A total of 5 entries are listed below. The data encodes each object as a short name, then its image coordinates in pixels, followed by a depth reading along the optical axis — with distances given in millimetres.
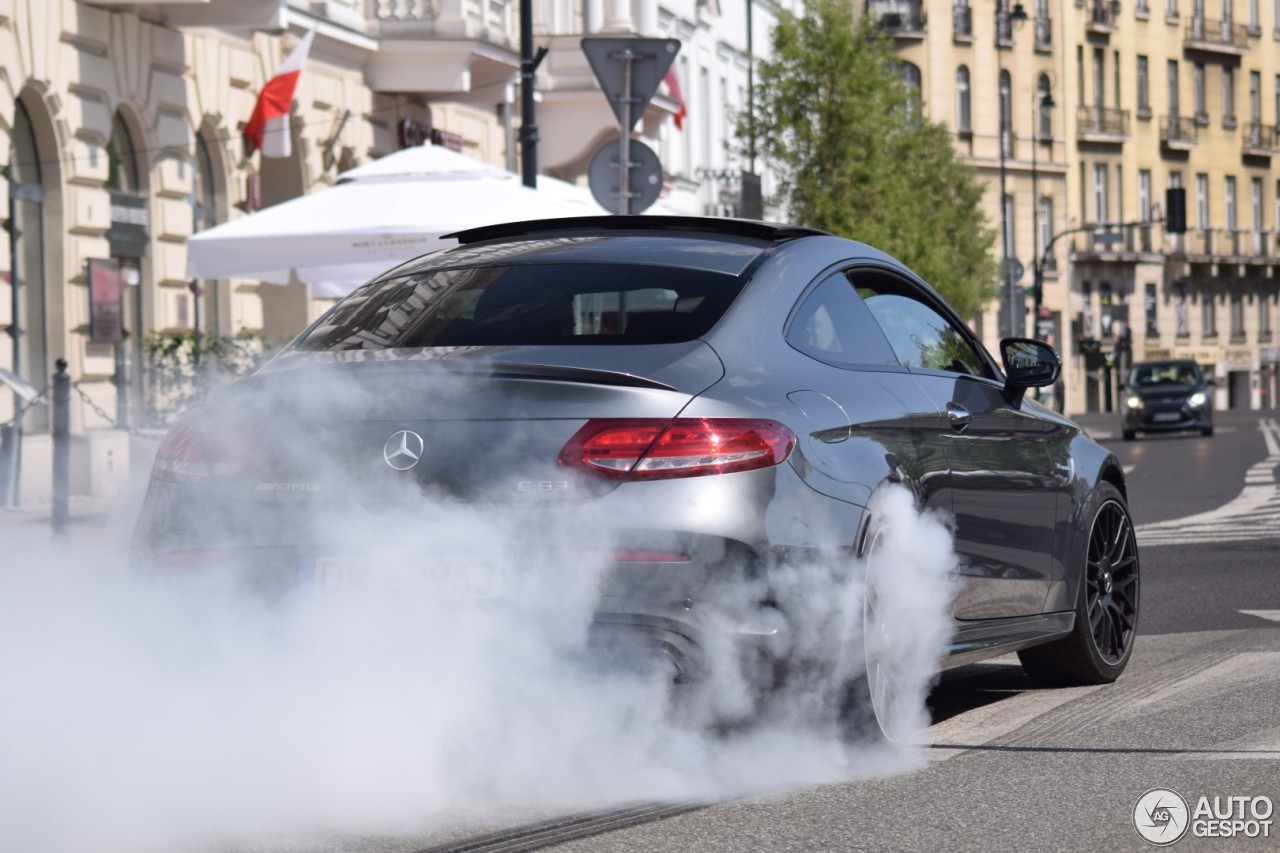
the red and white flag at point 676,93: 36750
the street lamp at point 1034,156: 77812
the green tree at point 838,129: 47656
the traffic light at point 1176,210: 61969
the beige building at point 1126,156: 78750
